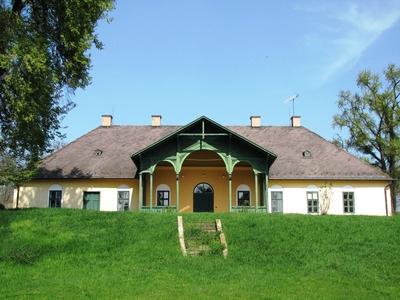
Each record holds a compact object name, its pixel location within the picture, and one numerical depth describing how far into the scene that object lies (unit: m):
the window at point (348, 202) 30.77
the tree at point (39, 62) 21.19
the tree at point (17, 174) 26.67
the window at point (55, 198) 30.91
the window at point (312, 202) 30.73
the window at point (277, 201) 30.77
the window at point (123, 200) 30.62
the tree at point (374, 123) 41.91
